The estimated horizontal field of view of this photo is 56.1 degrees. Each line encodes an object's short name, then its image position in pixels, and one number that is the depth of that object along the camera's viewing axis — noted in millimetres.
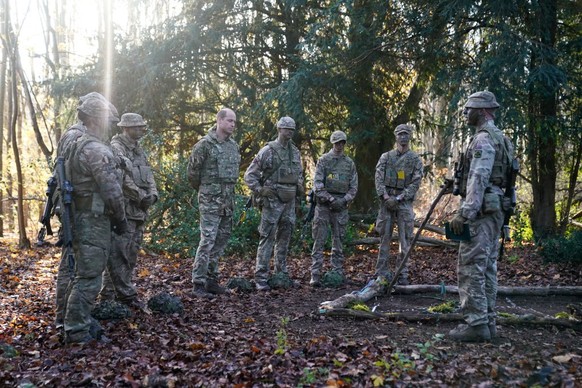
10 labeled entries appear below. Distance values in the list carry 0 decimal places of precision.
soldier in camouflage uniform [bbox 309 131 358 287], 9148
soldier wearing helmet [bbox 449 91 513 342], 5504
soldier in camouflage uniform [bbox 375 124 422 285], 8922
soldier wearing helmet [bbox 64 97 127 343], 5523
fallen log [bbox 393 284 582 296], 8047
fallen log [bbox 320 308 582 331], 6090
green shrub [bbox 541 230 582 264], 10422
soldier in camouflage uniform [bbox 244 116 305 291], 8734
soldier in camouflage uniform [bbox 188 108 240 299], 8070
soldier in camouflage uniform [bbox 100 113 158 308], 7043
